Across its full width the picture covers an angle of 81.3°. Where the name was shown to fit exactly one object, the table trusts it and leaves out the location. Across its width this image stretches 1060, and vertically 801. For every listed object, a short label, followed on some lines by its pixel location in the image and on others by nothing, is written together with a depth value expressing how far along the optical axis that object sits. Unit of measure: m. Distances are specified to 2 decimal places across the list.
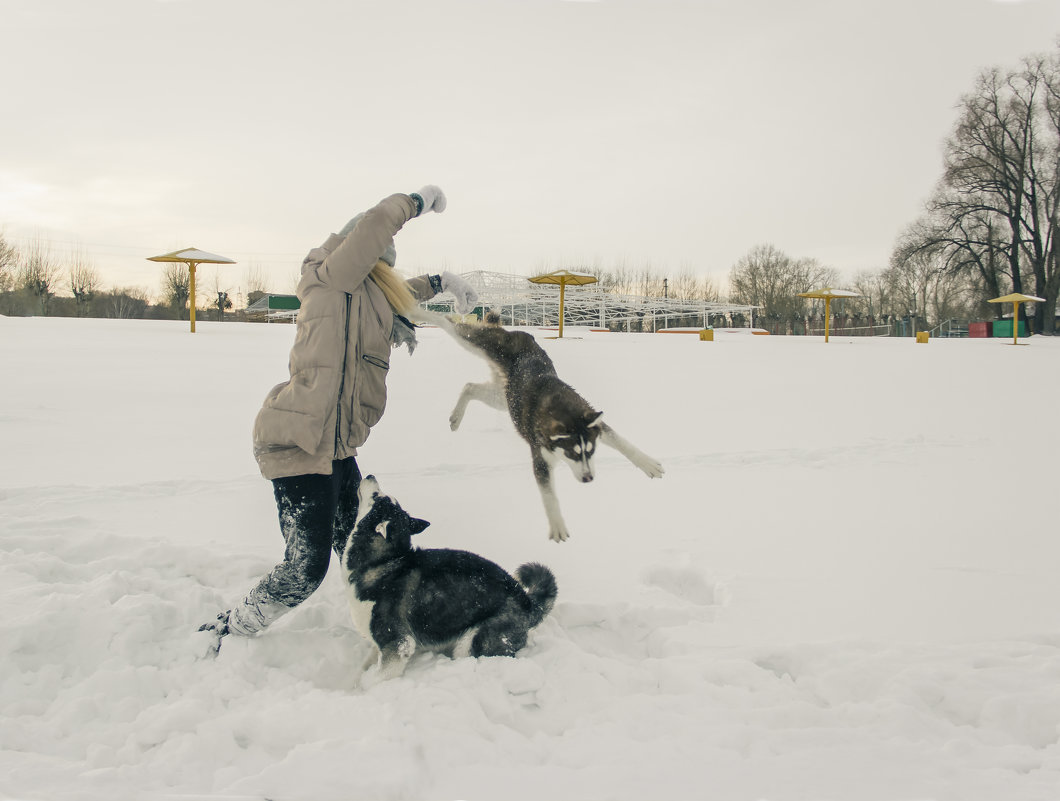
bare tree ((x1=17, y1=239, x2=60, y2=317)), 36.34
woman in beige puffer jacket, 2.94
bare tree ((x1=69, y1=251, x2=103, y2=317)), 37.88
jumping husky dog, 3.24
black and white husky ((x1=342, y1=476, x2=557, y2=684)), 3.18
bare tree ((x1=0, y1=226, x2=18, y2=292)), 35.21
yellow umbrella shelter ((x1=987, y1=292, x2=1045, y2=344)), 24.37
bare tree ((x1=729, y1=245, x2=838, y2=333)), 67.50
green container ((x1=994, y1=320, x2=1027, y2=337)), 35.03
